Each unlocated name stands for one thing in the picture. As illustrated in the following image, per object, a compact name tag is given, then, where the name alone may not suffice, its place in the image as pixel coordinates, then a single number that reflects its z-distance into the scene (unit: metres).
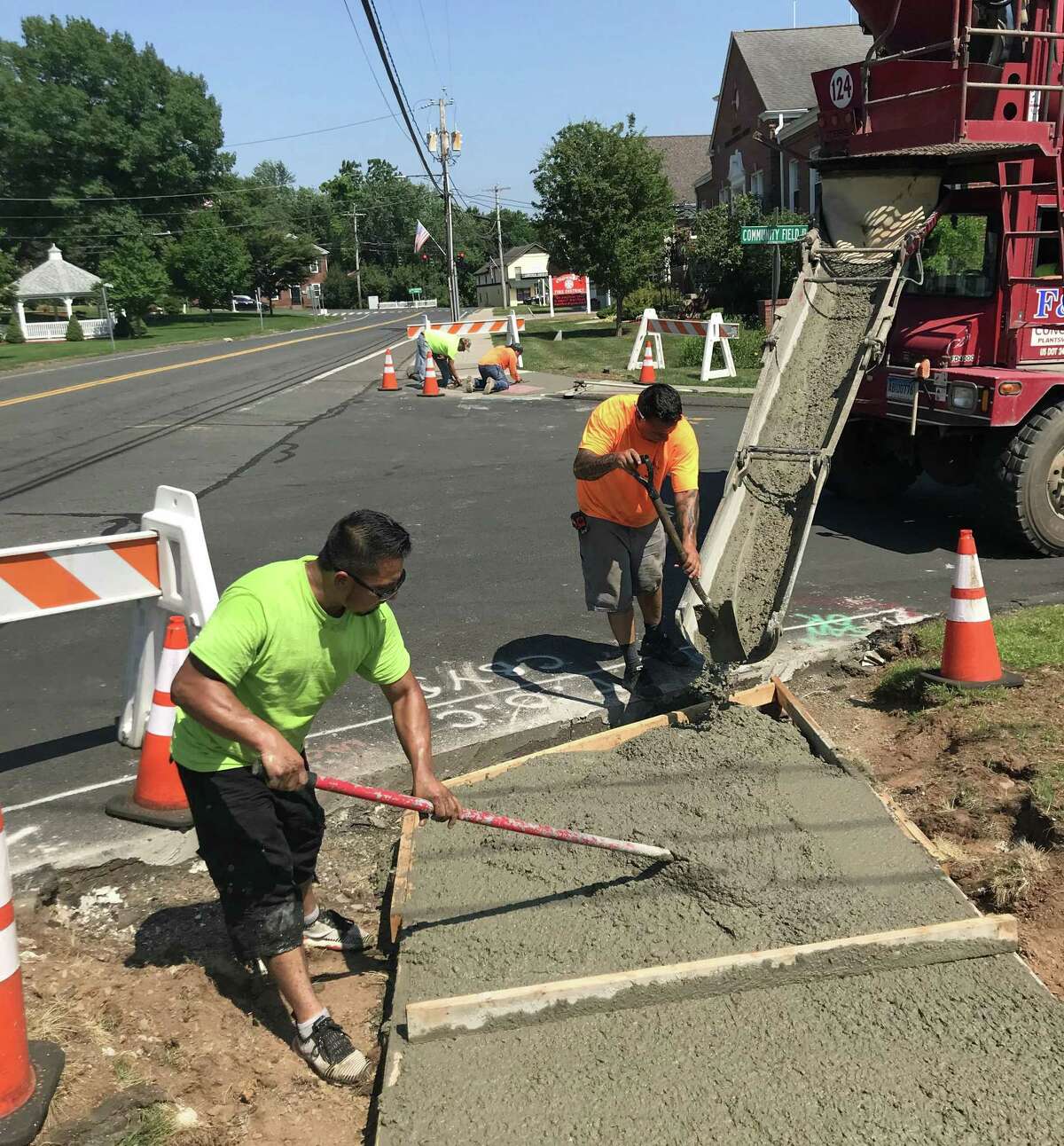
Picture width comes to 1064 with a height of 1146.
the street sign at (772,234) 13.02
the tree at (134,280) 43.53
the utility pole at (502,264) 80.01
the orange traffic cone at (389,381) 20.48
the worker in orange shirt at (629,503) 5.26
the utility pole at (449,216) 37.41
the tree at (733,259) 28.16
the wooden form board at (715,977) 2.97
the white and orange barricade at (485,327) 21.84
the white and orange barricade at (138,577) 4.36
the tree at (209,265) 60.38
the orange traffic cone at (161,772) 4.49
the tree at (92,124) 68.69
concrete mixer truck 7.21
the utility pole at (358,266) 109.82
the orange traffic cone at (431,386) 19.48
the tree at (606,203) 30.81
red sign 73.12
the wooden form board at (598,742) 3.93
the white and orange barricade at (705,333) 18.53
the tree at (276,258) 74.88
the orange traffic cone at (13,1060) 2.64
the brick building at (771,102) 31.50
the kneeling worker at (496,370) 19.39
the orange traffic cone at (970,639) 5.18
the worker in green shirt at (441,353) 20.17
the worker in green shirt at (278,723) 2.86
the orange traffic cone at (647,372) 17.83
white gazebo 51.81
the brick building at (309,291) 94.12
